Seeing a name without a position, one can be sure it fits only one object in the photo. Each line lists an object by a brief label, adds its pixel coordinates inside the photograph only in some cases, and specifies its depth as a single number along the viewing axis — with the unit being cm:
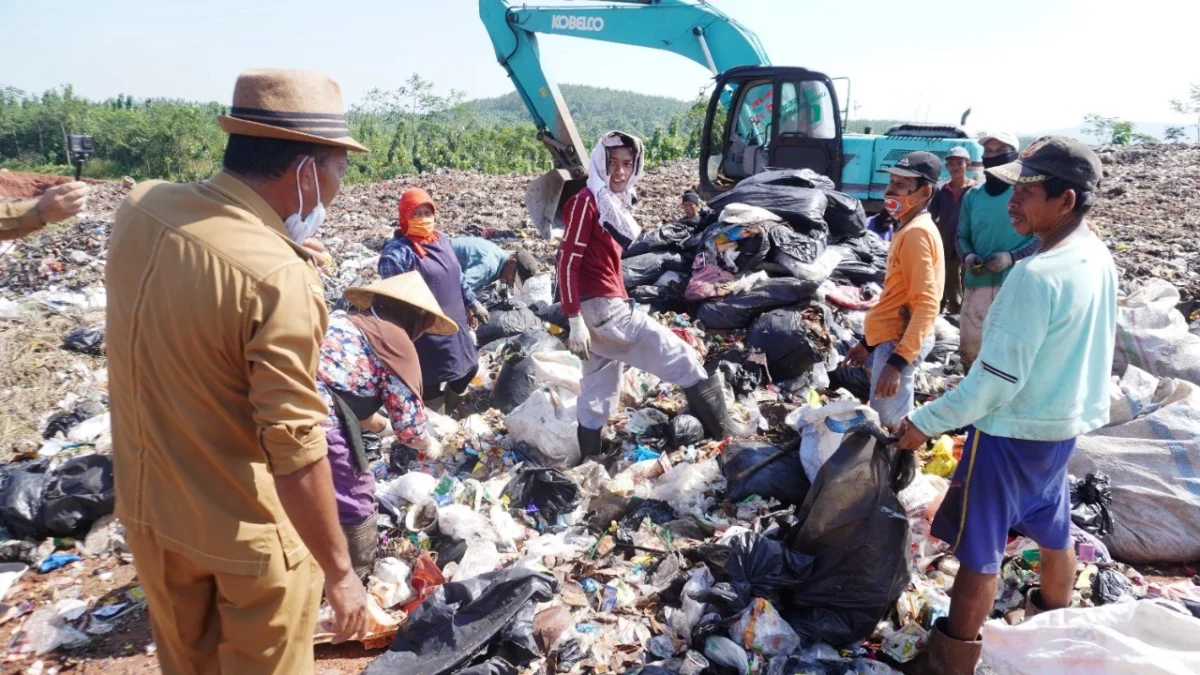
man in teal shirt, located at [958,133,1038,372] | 406
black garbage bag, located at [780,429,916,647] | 231
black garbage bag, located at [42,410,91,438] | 433
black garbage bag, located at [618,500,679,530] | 330
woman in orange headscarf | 401
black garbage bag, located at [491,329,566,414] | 455
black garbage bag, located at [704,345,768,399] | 461
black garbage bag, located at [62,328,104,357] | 536
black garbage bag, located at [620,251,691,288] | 617
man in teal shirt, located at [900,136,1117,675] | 192
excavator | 749
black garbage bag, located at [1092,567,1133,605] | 256
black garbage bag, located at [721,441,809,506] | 324
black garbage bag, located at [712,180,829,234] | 577
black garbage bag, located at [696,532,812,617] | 248
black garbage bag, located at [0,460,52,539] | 327
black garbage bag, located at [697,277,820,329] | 507
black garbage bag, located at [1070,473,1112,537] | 294
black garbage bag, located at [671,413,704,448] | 394
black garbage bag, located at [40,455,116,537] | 328
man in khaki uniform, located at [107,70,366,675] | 129
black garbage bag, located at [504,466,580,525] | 342
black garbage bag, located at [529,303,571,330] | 527
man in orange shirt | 298
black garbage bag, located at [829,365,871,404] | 451
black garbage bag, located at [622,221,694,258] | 656
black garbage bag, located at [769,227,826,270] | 542
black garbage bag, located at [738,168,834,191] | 632
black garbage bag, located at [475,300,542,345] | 557
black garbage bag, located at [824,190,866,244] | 616
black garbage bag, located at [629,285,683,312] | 588
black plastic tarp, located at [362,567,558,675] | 234
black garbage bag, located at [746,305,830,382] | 468
